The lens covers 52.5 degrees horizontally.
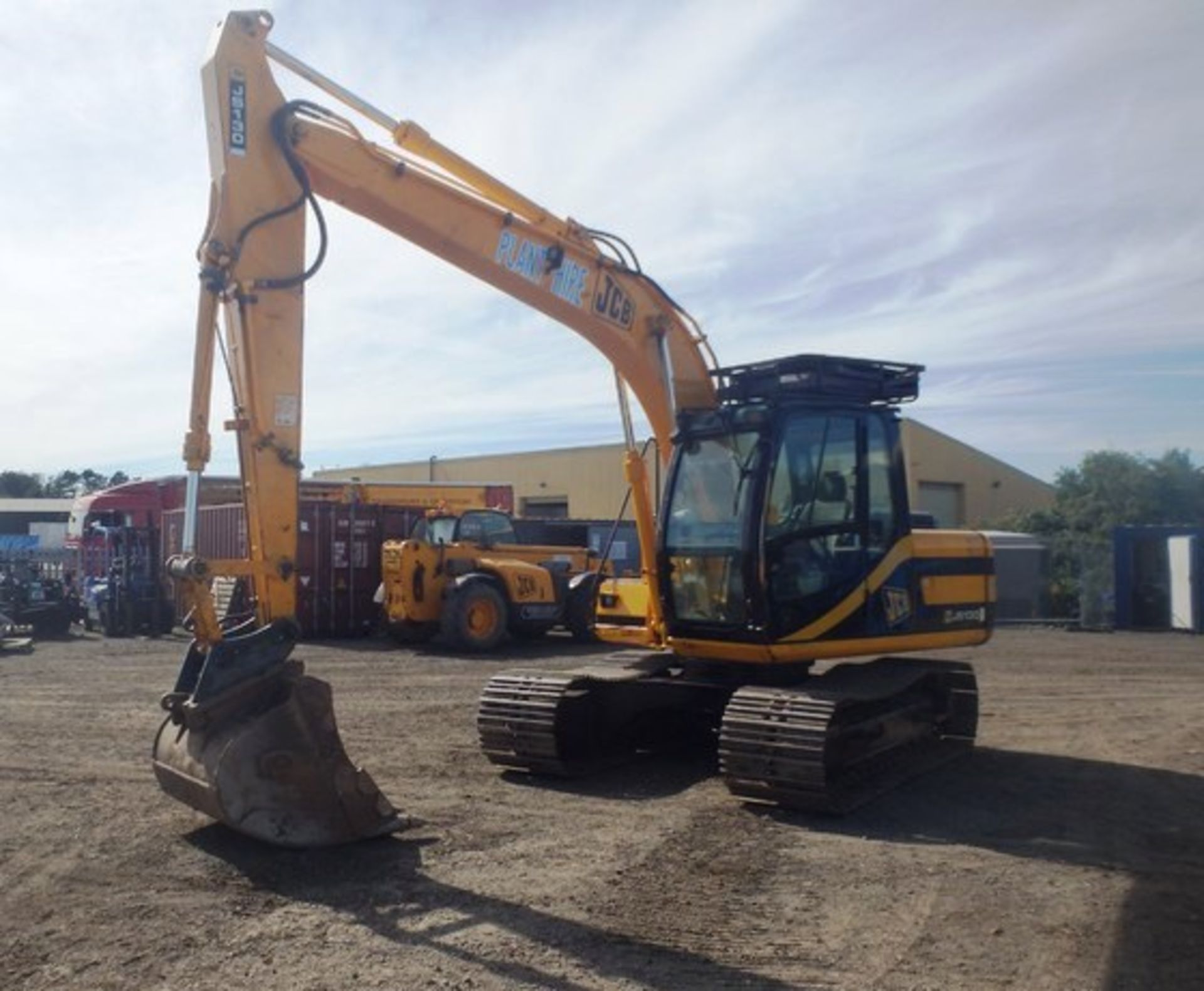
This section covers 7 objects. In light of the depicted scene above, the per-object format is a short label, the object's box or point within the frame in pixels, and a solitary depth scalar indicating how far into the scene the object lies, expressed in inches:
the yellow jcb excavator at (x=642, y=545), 264.8
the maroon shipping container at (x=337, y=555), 837.8
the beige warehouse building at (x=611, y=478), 1475.1
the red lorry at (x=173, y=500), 1053.8
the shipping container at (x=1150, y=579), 915.4
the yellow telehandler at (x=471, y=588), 738.2
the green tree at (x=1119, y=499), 1387.8
